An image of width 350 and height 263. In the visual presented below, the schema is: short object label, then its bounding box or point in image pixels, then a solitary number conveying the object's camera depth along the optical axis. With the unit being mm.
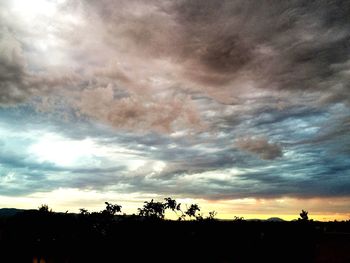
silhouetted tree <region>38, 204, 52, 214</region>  33781
